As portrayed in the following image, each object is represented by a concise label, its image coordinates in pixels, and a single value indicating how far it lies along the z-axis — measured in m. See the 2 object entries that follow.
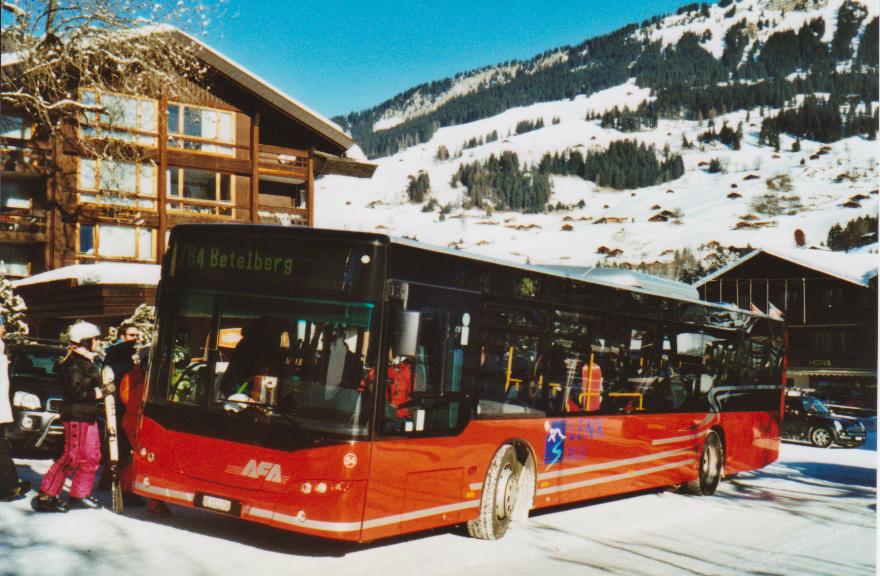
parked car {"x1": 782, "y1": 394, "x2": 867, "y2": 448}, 25.23
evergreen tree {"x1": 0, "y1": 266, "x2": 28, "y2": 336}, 23.94
